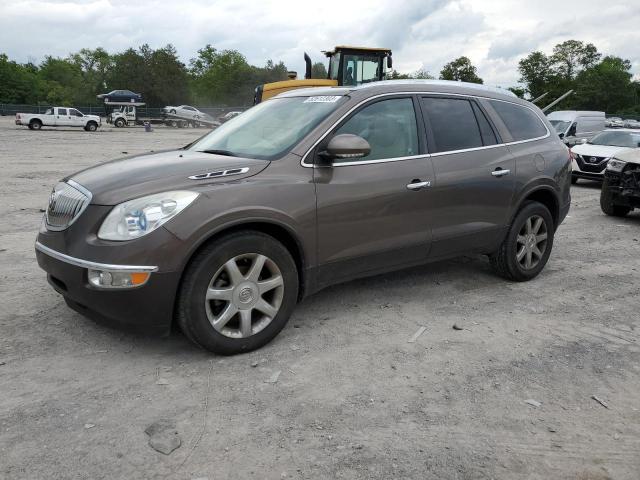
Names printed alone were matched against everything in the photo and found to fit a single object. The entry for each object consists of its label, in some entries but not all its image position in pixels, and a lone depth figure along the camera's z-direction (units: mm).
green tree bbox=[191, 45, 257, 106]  87612
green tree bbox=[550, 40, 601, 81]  101312
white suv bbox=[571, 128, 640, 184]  13555
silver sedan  51469
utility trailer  47719
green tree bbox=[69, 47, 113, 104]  79562
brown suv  3332
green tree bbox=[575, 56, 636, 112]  87375
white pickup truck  36531
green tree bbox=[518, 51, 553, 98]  96688
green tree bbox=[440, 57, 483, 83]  78131
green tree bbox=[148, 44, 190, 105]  69250
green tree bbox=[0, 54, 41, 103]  73562
